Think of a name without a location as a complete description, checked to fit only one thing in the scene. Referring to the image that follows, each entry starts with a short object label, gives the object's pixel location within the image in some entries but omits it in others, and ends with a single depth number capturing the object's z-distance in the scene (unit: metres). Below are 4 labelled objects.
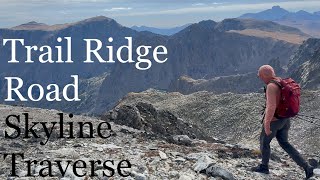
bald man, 8.24
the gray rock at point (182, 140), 12.10
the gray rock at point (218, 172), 8.72
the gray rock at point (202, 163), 9.05
